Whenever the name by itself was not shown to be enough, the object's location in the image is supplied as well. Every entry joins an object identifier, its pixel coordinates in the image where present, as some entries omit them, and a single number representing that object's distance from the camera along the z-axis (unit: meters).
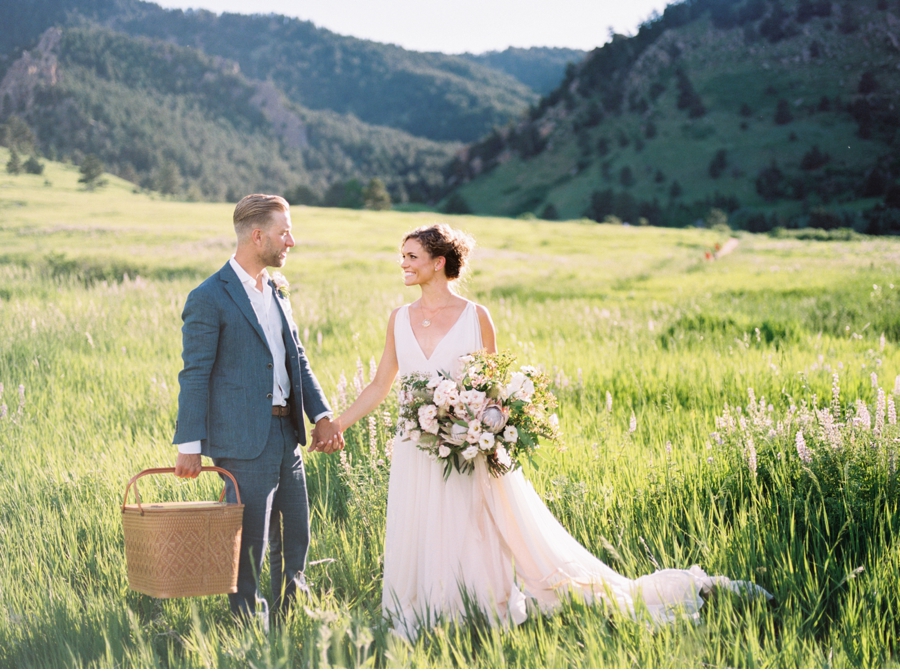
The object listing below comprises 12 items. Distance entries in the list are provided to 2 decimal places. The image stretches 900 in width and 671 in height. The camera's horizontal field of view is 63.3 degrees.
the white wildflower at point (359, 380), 6.31
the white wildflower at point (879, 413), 4.52
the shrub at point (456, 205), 135.50
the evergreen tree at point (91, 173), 65.71
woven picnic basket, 3.65
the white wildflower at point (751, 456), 4.67
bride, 4.27
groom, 4.09
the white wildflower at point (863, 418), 4.47
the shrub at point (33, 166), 50.12
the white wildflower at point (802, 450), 4.66
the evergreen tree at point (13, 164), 47.62
